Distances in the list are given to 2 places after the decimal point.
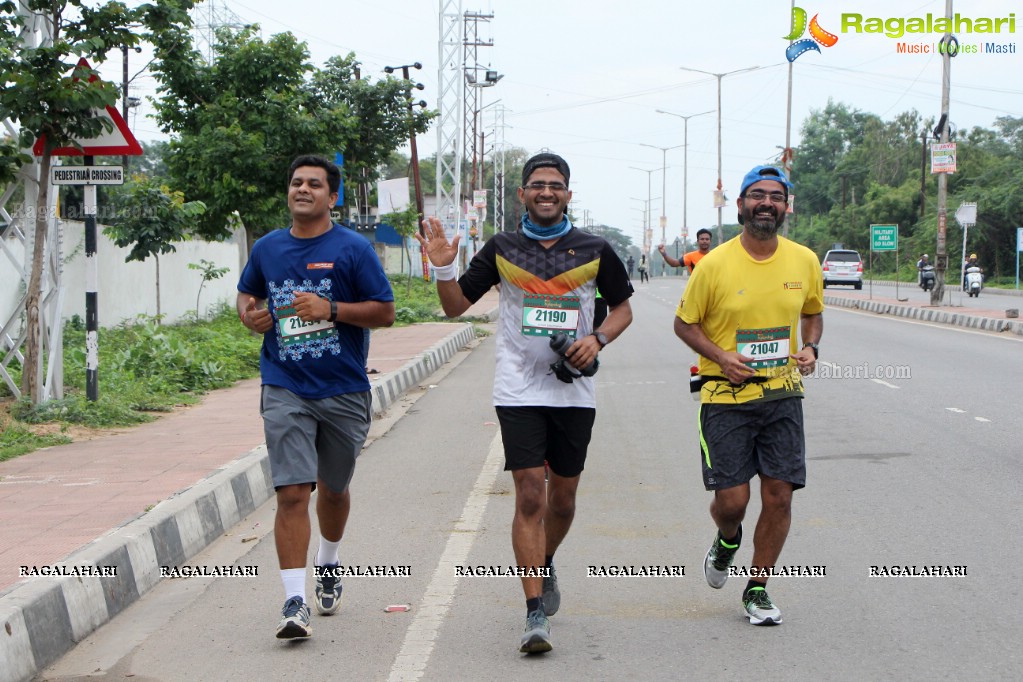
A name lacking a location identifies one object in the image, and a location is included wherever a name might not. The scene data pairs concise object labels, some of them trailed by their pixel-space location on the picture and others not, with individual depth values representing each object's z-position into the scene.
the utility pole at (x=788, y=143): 43.53
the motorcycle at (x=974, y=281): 37.59
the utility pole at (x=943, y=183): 28.31
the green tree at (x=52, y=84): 9.95
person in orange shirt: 12.45
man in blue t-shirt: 5.17
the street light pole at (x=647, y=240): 92.71
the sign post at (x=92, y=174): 10.47
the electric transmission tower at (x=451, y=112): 33.03
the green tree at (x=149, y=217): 16.83
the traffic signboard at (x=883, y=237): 33.66
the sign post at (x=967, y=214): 32.19
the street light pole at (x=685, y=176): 77.35
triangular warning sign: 10.50
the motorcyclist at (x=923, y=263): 44.17
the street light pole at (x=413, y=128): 28.42
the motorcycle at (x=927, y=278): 42.78
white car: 46.88
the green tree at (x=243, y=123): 19.70
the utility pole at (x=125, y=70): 11.31
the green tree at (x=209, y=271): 23.39
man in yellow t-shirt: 5.19
